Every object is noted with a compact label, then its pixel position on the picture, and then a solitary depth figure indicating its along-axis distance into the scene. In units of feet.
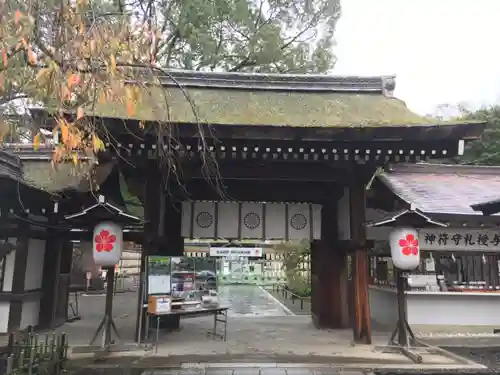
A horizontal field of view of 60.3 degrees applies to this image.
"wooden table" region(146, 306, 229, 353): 27.27
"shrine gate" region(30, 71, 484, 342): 25.18
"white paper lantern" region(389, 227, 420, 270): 26.66
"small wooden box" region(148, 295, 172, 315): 26.68
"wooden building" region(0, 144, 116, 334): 29.30
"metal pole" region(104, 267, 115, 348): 25.31
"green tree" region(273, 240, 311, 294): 67.15
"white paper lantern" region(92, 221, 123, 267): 25.50
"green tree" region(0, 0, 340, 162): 10.25
